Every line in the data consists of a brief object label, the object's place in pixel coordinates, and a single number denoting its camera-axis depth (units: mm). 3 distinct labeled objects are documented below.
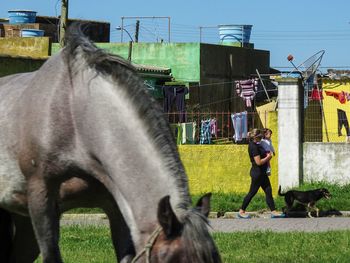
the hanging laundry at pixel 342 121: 30650
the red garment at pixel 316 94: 30159
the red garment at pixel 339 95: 33531
